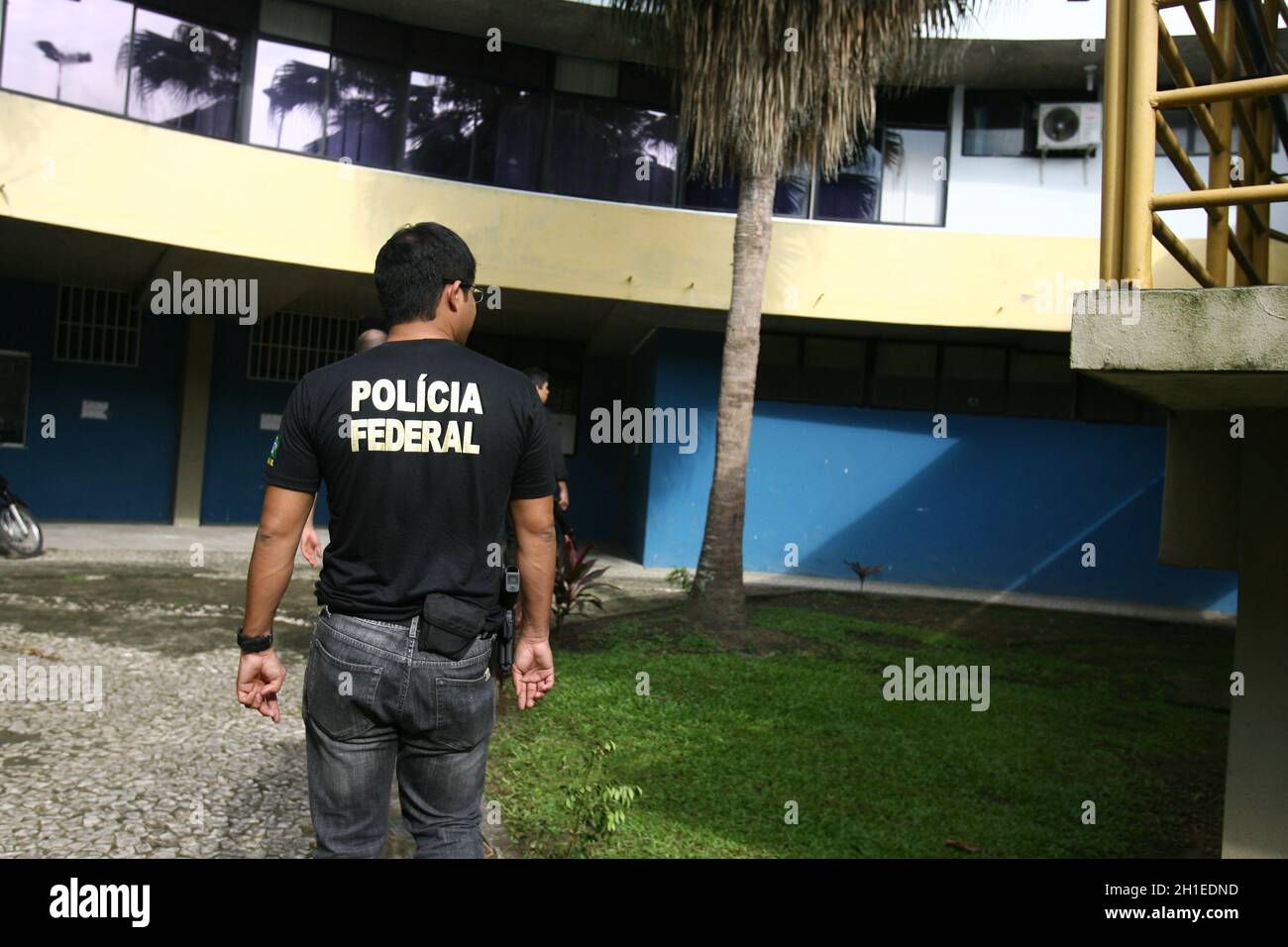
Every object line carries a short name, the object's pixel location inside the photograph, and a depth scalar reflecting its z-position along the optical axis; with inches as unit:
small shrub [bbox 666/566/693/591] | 450.1
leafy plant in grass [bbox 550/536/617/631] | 295.7
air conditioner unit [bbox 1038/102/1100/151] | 483.2
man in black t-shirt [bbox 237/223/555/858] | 101.1
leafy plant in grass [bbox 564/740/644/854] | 148.9
